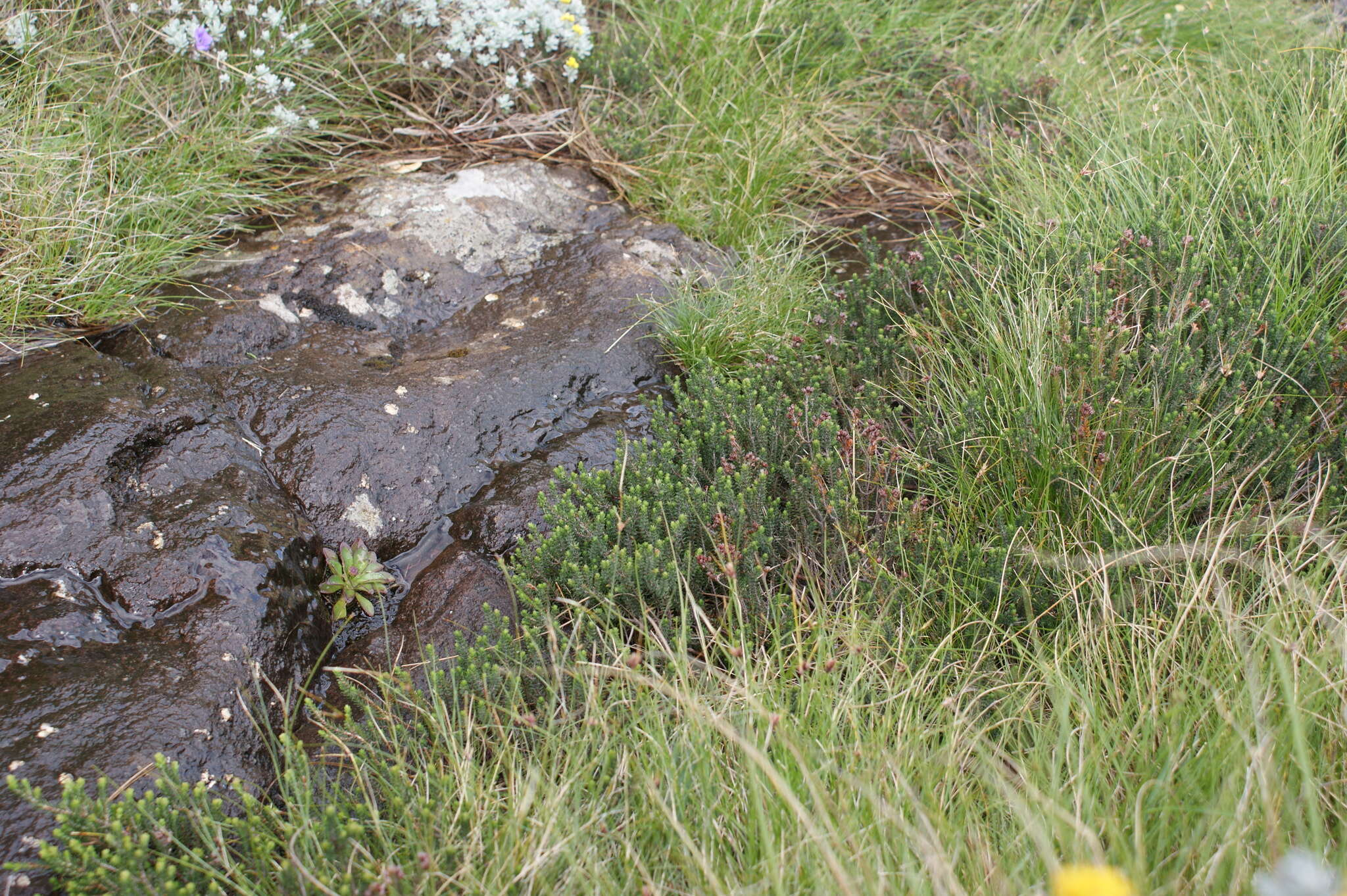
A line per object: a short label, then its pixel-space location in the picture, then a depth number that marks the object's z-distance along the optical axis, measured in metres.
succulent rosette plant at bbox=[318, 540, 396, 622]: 2.82
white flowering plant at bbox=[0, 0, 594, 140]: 4.21
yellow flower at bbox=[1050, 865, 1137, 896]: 1.08
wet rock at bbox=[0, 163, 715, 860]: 2.35
